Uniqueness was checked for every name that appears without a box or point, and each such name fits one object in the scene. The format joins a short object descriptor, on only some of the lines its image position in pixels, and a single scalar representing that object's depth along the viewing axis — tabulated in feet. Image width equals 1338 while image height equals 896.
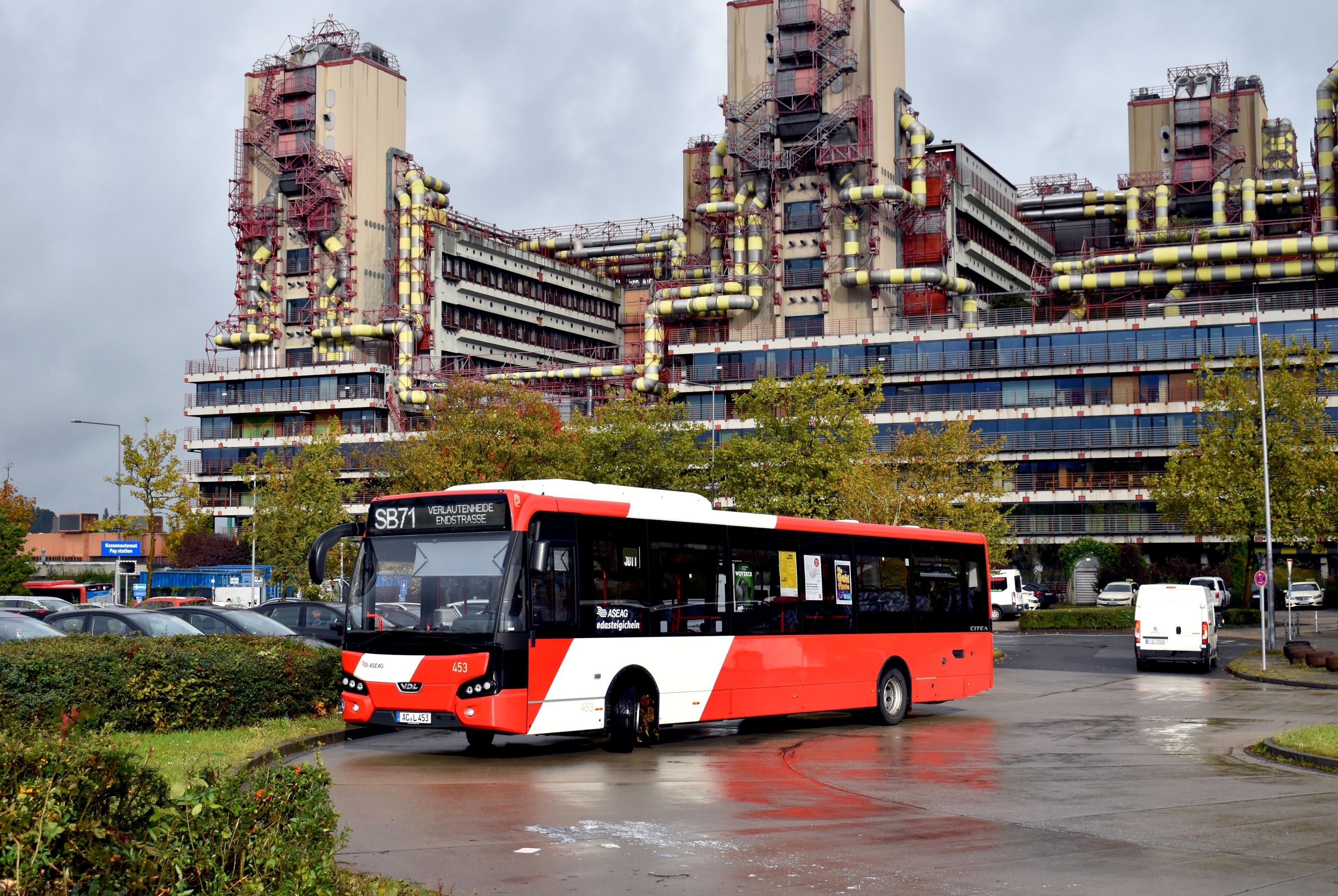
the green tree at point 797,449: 166.30
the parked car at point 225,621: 80.18
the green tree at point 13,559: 151.53
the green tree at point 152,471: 180.14
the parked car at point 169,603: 155.46
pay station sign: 141.38
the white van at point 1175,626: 109.29
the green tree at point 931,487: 148.36
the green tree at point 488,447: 175.52
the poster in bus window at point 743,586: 61.57
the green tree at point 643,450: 178.50
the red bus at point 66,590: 214.90
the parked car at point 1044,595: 231.91
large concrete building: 253.65
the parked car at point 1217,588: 199.62
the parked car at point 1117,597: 205.16
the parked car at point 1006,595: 213.46
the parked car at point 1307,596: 215.72
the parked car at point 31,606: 131.03
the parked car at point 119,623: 73.51
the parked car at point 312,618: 90.99
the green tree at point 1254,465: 154.71
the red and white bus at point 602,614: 50.88
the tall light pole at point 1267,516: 129.80
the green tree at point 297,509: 179.83
